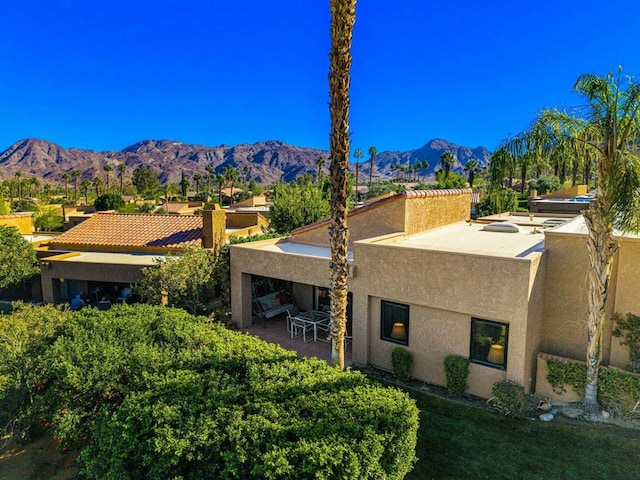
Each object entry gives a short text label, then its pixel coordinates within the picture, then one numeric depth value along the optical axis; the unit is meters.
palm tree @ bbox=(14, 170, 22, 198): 102.04
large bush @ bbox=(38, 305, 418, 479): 7.10
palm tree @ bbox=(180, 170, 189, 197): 98.56
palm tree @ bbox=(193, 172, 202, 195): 110.82
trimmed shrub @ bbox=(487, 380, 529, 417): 11.26
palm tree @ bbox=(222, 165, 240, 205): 114.94
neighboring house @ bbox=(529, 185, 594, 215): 31.02
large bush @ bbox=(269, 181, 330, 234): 28.62
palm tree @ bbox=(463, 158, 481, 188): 76.94
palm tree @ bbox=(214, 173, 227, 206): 92.53
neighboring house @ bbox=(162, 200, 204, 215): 55.19
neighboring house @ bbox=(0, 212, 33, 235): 31.19
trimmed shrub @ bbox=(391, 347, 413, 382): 13.38
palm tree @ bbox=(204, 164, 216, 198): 103.24
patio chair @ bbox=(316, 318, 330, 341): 17.20
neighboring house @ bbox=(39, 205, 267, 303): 21.64
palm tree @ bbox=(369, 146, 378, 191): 117.05
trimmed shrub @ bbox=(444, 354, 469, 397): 12.34
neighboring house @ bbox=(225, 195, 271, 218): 62.66
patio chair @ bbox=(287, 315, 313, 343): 17.01
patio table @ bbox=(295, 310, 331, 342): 16.83
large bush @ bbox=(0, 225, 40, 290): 22.11
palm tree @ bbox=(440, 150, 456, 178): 83.31
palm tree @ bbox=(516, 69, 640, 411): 10.14
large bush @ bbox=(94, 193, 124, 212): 60.31
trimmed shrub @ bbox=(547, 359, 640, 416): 11.06
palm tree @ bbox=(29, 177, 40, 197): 115.50
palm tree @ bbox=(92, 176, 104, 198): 104.43
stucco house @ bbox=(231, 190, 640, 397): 11.59
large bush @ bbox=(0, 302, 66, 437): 10.08
